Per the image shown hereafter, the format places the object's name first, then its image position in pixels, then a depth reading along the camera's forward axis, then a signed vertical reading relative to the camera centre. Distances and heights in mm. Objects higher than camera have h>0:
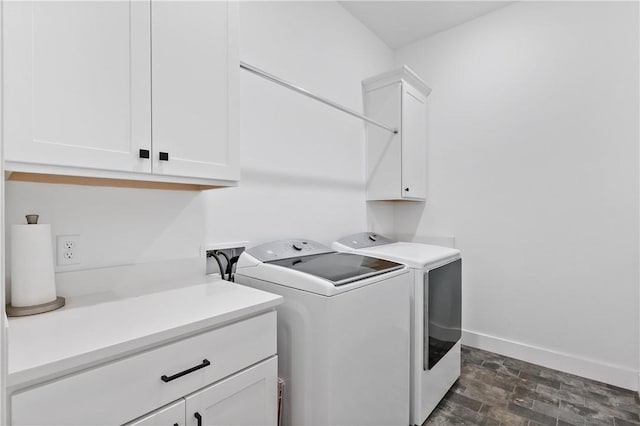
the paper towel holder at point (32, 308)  966 -310
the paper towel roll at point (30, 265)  988 -173
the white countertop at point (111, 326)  710 -334
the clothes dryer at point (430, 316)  1771 -666
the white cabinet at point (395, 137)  2621 +647
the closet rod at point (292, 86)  1505 +699
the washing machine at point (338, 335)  1271 -565
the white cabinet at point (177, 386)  714 -482
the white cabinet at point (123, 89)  850 +402
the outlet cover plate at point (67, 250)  1147 -143
